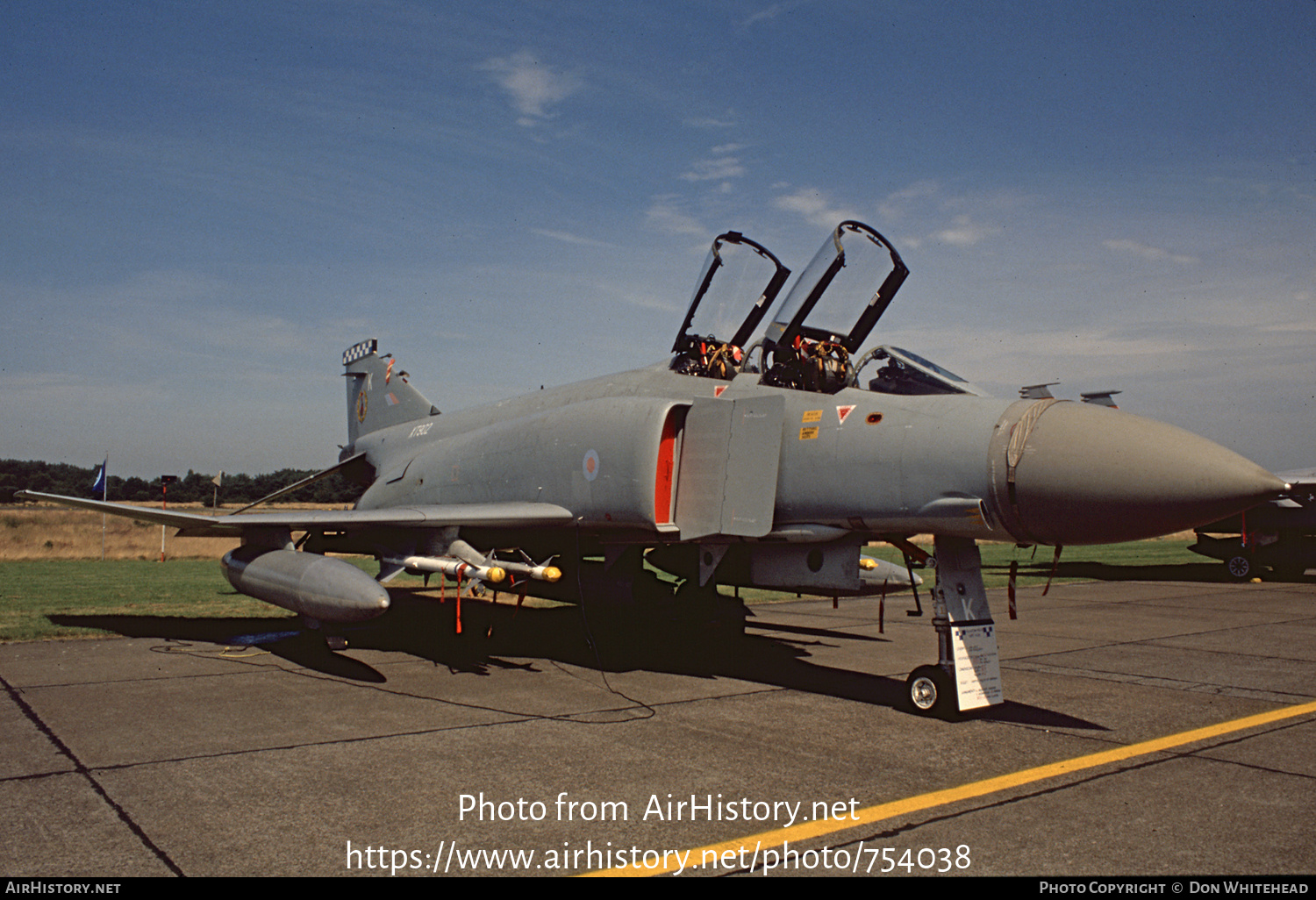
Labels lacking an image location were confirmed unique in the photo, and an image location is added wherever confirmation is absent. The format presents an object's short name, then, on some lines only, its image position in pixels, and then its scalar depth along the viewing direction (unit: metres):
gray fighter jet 5.64
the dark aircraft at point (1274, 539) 20.67
